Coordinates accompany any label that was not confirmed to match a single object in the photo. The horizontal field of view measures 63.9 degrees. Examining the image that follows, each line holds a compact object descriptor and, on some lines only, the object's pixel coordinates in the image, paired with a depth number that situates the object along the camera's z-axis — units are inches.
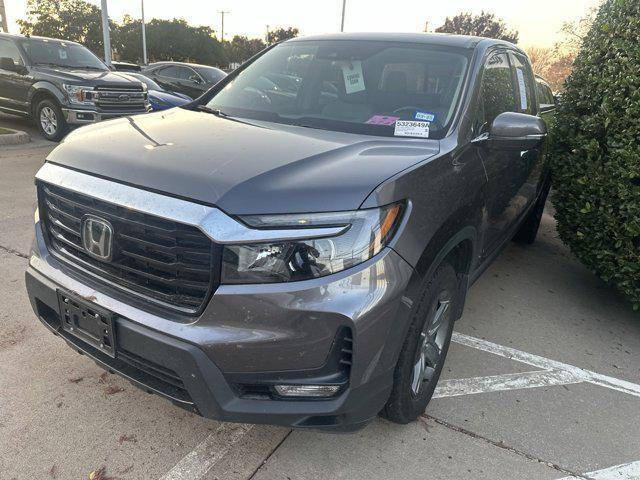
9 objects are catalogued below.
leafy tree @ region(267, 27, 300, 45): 2260.1
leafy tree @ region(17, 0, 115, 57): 1672.0
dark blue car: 398.0
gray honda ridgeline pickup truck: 69.6
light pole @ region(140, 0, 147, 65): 1576.0
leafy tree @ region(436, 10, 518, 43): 1764.8
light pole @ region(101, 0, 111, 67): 604.7
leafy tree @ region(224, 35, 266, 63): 2330.6
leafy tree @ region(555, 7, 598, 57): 663.2
